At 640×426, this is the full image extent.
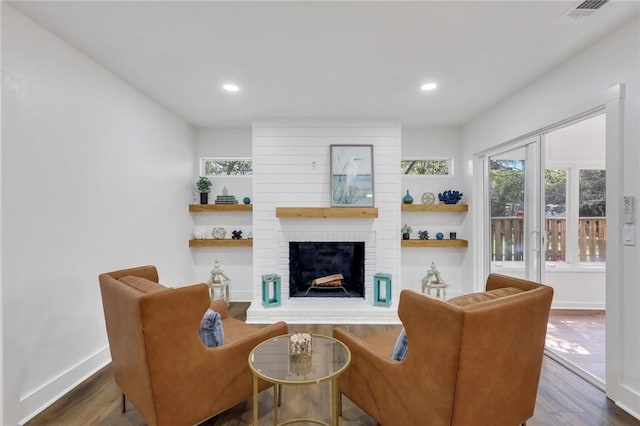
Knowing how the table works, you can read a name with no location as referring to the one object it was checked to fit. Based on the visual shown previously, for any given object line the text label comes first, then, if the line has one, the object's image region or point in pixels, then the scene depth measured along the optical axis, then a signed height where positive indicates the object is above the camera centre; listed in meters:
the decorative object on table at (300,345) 1.75 -0.82
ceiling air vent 1.75 +1.31
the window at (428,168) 4.50 +0.73
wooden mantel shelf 3.76 +0.02
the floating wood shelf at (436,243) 4.20 -0.43
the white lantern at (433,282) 3.73 -0.92
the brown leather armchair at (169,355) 1.45 -0.80
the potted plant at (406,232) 4.29 -0.28
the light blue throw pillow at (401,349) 1.53 -0.74
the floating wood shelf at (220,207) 4.20 +0.10
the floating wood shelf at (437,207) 4.18 +0.10
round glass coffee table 1.50 -0.86
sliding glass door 3.00 +0.05
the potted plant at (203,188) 4.27 +0.40
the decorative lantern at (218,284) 3.90 -0.98
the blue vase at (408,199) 4.30 +0.23
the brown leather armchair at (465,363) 1.23 -0.70
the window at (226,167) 4.50 +0.74
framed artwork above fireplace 3.89 +0.60
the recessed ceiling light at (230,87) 2.89 +1.31
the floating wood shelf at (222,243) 4.20 -0.44
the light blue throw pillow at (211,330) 1.75 -0.73
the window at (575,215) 3.16 -0.01
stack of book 4.32 +0.22
